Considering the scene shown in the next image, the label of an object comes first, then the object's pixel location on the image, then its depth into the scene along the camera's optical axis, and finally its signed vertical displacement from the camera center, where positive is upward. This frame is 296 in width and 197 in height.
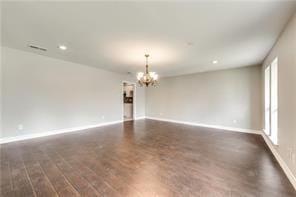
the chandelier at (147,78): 4.13 +0.59
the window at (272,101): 3.39 -0.09
